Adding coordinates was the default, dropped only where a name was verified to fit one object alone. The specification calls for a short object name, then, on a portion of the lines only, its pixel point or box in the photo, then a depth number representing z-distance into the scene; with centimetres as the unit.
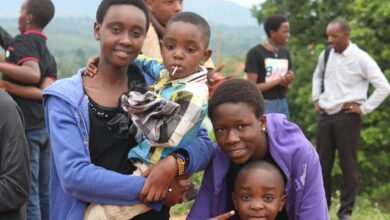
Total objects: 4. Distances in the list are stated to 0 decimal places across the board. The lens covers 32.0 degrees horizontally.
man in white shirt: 708
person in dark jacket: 292
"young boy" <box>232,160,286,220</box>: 299
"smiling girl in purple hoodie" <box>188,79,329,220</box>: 286
